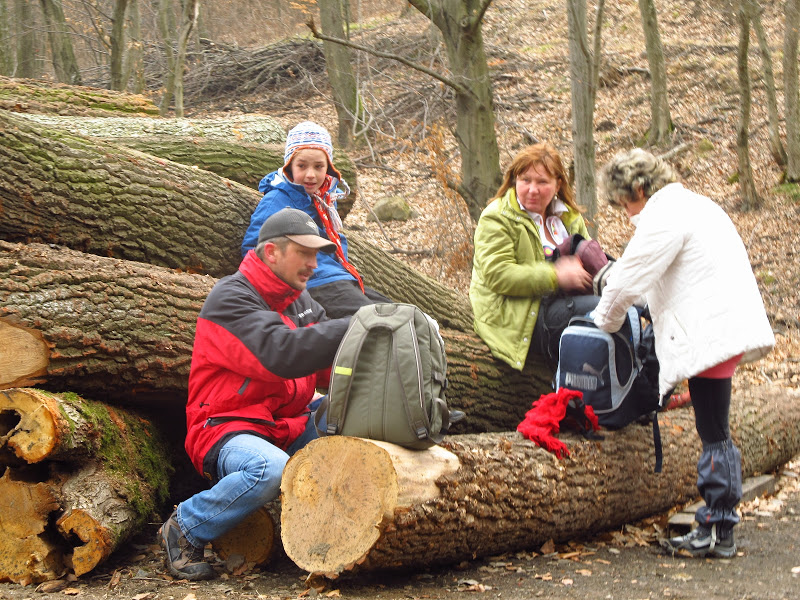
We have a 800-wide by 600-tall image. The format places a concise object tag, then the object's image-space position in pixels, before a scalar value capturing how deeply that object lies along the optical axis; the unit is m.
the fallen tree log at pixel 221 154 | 6.79
